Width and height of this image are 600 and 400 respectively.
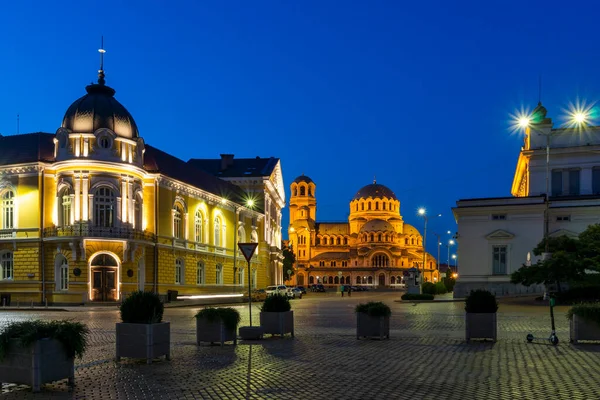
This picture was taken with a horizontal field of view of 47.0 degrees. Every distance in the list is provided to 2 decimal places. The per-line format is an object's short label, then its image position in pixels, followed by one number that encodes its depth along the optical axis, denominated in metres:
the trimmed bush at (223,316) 16.39
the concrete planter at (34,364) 10.34
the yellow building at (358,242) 165.12
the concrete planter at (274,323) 18.55
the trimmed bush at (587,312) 16.45
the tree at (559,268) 39.69
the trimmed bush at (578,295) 38.94
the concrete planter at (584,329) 16.52
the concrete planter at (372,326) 17.98
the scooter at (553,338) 16.50
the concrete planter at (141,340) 13.31
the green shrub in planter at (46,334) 10.43
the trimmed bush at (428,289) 65.66
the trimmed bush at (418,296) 51.22
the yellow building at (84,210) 48.31
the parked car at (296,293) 68.75
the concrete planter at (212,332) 16.42
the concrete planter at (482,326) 17.36
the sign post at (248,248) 19.36
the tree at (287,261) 119.31
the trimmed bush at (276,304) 18.85
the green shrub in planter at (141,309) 13.57
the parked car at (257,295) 56.70
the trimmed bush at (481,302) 17.53
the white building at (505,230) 54.28
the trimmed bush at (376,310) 17.97
